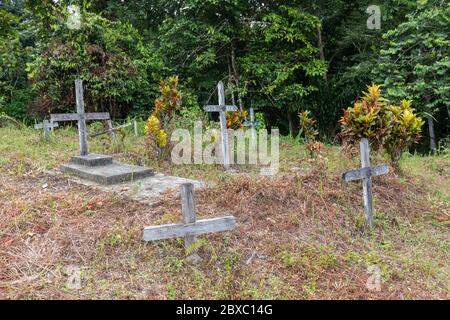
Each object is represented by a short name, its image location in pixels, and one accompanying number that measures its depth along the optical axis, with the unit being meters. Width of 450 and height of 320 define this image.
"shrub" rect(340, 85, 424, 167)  5.54
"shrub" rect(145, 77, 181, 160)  6.73
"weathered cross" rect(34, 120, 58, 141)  8.40
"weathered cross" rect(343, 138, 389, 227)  4.39
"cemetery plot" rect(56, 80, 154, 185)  5.39
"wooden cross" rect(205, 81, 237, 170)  6.47
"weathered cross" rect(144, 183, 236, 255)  3.30
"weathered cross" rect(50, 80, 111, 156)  6.24
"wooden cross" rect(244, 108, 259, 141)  8.18
